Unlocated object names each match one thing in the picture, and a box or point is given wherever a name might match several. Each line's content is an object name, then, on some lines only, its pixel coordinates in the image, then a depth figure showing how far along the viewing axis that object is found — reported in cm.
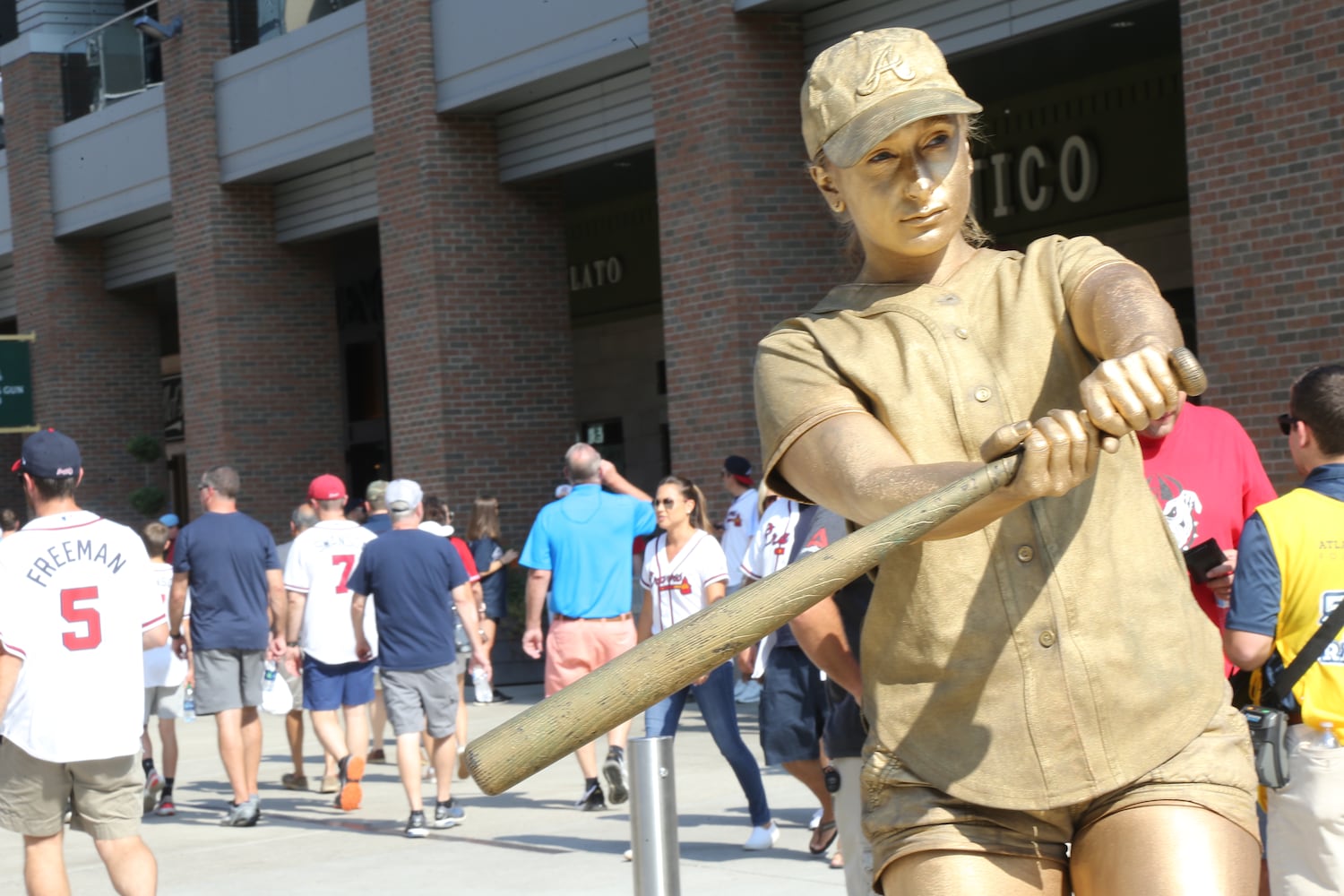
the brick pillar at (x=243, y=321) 2047
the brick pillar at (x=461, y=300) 1745
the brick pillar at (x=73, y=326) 2364
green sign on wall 2381
